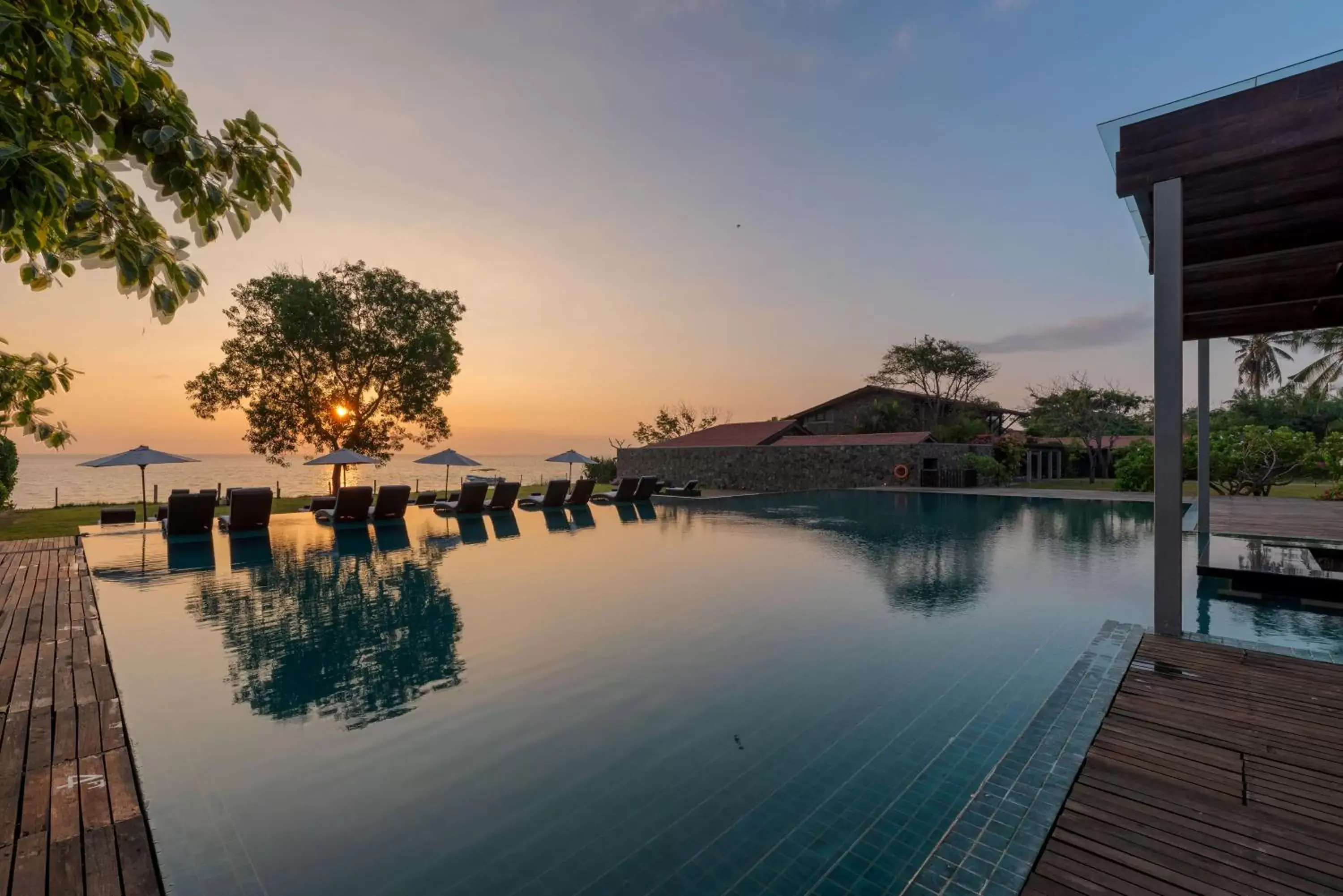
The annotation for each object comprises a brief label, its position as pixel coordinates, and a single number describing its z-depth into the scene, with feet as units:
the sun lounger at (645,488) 68.49
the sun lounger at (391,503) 49.14
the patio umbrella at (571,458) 74.84
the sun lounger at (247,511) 42.09
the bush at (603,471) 109.40
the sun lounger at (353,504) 46.60
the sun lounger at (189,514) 39.47
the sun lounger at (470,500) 53.21
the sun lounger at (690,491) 75.10
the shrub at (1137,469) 70.23
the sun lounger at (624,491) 67.67
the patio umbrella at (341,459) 57.88
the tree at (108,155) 4.53
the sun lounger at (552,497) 59.77
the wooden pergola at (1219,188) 13.62
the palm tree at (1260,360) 125.70
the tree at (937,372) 114.52
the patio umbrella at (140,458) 46.34
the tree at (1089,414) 97.30
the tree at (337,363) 75.00
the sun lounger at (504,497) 56.70
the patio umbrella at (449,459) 64.90
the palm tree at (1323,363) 97.81
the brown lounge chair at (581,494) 62.08
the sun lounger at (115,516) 47.09
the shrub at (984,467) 82.89
